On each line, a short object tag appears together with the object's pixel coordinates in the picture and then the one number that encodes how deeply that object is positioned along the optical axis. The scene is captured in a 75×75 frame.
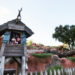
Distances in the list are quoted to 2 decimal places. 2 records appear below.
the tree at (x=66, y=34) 32.39
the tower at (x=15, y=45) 5.89
